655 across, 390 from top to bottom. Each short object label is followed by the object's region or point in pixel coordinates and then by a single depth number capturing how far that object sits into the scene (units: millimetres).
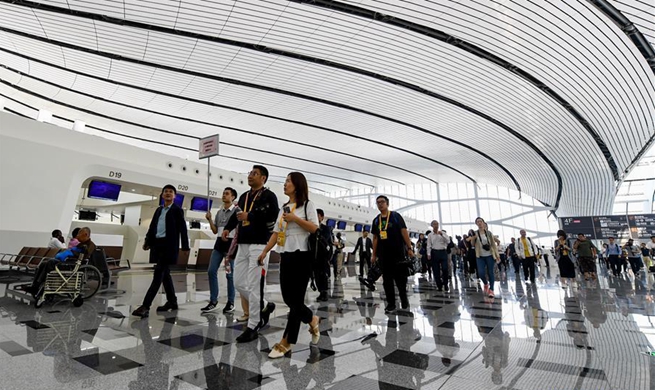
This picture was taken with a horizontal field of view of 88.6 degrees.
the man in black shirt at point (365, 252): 8734
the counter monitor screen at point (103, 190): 9930
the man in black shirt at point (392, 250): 4566
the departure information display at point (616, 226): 22359
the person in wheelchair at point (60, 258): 4465
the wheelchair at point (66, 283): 4402
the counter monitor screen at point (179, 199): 12540
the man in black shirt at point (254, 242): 2979
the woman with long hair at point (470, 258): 9812
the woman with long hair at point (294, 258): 2555
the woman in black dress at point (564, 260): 8789
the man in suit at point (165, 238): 3993
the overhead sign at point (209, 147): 6277
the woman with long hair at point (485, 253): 6285
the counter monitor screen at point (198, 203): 13347
